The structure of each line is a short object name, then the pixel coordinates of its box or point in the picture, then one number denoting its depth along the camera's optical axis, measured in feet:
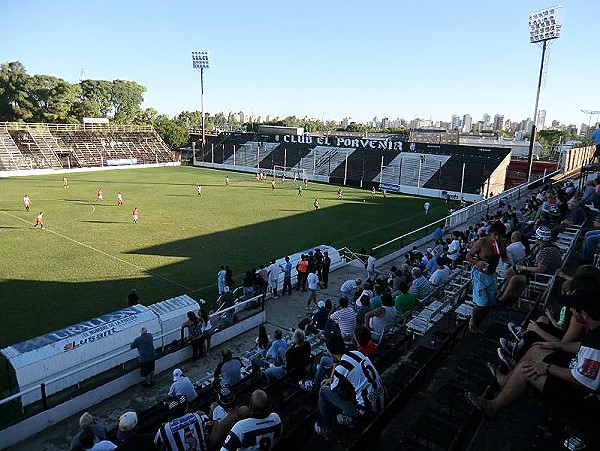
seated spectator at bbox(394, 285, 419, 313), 29.12
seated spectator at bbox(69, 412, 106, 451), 18.74
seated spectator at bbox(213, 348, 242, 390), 22.13
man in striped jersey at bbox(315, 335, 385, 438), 13.92
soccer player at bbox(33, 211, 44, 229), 81.37
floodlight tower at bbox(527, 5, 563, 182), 127.95
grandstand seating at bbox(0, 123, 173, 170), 184.03
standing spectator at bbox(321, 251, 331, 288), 53.98
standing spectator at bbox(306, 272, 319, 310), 46.83
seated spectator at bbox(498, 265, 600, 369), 13.42
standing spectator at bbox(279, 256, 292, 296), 51.08
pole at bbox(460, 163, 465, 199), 140.59
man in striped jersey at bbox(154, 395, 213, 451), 14.11
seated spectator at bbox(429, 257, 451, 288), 35.04
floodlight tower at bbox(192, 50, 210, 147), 234.79
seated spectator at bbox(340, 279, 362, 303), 45.06
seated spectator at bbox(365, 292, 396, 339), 24.66
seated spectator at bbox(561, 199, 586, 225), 37.06
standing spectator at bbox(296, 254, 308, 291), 51.93
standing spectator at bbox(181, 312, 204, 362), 35.12
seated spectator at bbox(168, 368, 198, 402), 23.76
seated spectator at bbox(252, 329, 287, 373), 26.69
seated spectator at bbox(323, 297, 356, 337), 26.53
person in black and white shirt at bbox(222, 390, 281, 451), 12.53
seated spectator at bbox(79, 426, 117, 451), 16.53
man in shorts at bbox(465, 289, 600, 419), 10.89
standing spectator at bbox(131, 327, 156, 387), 31.17
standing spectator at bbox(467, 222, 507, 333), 21.30
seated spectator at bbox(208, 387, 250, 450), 14.46
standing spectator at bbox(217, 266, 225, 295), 47.24
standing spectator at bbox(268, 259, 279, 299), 49.83
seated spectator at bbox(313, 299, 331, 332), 32.40
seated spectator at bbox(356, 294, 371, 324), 29.66
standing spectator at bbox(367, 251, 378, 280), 56.03
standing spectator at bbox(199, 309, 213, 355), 36.52
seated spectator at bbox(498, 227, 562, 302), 22.03
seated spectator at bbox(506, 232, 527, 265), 26.63
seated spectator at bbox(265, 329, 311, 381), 22.85
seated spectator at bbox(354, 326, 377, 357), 16.61
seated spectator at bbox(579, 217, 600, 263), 24.21
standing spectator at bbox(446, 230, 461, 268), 45.08
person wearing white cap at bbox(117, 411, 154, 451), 12.52
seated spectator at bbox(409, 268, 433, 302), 31.83
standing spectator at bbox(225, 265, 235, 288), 48.06
